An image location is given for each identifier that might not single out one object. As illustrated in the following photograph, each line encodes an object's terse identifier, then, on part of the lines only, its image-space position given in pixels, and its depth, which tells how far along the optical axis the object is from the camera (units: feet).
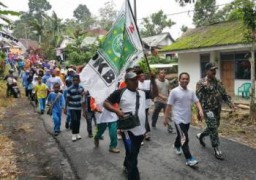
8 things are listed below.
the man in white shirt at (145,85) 16.41
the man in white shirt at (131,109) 10.06
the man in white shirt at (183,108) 12.22
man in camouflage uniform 13.35
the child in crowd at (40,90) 25.71
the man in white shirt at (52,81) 23.91
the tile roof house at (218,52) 32.43
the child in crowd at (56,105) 18.73
